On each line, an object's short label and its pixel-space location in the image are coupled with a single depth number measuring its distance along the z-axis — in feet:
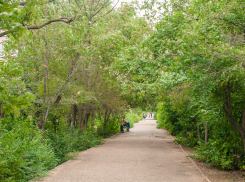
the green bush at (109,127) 70.54
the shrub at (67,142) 33.09
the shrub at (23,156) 19.19
